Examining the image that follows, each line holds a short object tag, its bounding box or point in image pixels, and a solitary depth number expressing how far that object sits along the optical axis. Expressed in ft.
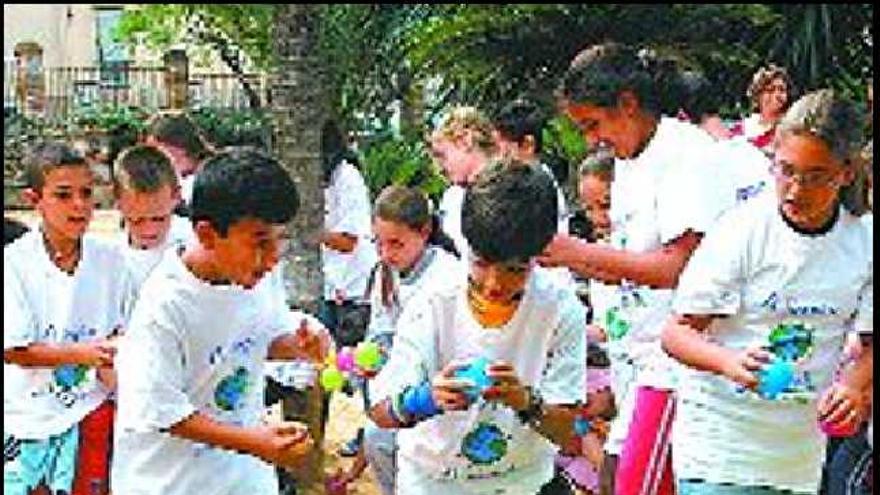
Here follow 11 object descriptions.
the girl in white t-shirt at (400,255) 19.90
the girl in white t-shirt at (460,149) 21.41
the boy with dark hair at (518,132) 21.26
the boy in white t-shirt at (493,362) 12.69
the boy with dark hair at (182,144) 23.91
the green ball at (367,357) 17.46
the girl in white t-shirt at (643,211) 14.97
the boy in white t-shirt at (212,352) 12.66
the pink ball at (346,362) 18.10
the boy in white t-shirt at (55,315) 16.42
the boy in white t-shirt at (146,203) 19.06
